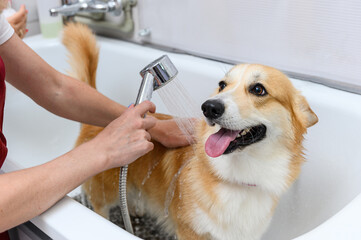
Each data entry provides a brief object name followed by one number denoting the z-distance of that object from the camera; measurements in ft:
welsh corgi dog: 2.56
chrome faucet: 4.77
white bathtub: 2.12
